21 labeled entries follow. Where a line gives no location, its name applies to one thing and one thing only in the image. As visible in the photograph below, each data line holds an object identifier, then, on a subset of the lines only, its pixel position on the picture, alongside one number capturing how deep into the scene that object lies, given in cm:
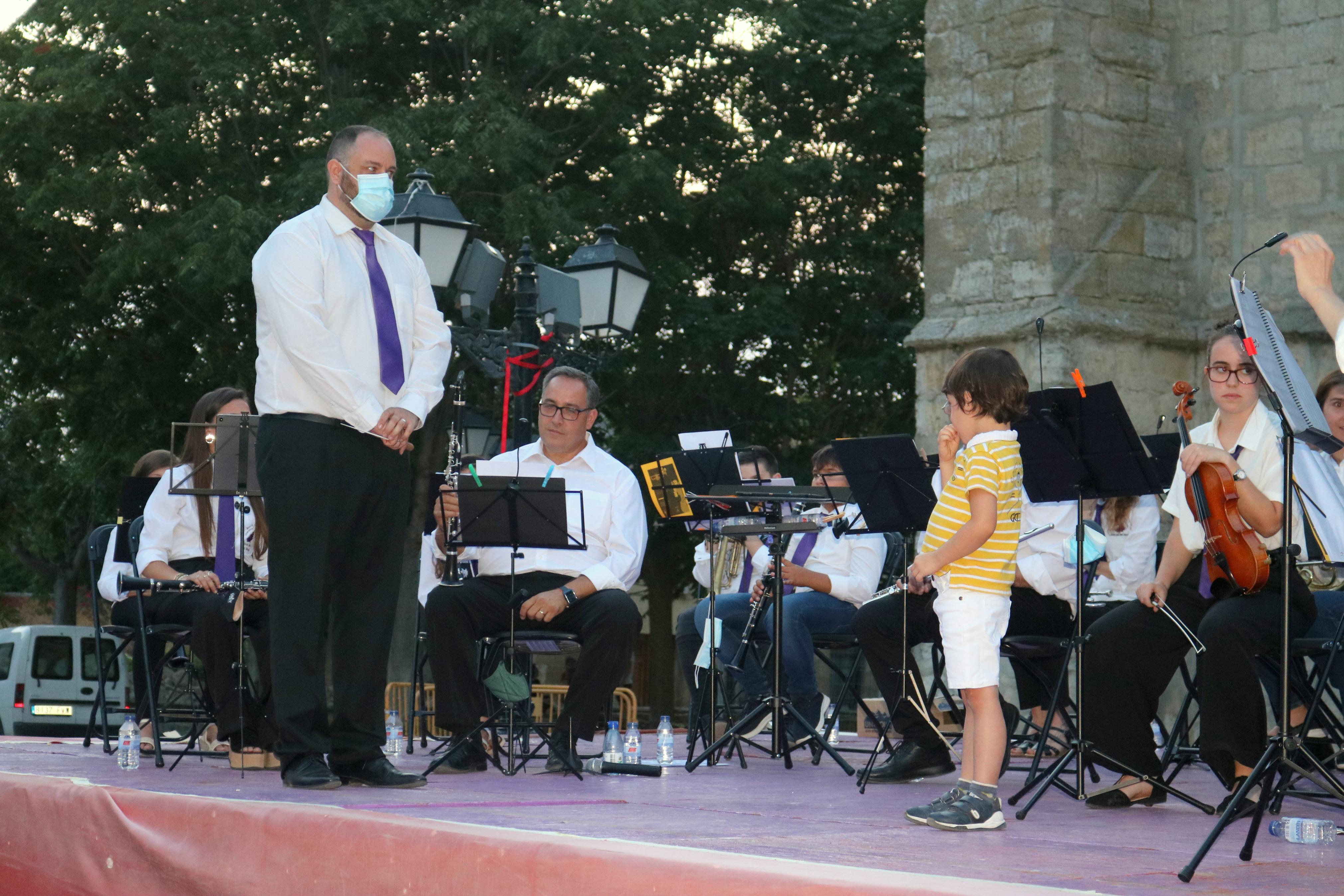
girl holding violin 1001
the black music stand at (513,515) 1258
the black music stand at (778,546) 1284
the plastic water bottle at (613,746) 1388
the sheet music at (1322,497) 953
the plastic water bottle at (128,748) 1289
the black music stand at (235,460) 1229
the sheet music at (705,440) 1580
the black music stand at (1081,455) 1096
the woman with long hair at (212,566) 1325
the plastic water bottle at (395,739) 1618
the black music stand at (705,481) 1384
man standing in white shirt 1044
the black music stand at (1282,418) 813
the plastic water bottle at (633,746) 1395
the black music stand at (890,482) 1285
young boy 958
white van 3694
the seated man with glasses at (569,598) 1305
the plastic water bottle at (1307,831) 903
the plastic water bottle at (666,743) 1413
